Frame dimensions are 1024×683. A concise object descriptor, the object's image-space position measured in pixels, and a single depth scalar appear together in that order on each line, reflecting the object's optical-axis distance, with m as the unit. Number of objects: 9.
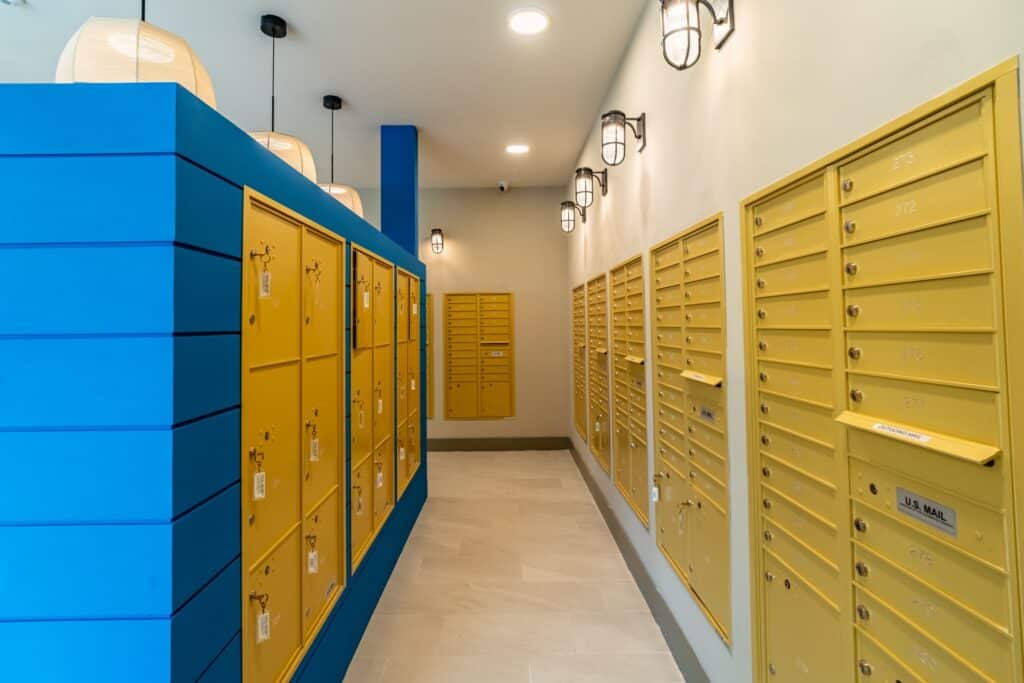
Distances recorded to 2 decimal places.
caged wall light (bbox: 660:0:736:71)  1.40
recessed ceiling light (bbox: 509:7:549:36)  2.24
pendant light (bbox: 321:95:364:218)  2.76
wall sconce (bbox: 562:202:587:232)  4.04
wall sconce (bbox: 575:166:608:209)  3.15
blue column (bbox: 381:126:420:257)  3.49
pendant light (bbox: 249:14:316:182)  2.03
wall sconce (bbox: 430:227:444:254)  5.15
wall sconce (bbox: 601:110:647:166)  2.27
